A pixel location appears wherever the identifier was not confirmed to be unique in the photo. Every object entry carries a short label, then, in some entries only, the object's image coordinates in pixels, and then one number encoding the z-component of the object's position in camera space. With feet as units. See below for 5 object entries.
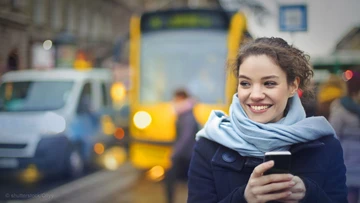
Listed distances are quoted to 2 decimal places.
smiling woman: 5.57
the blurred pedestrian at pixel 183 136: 16.66
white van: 14.92
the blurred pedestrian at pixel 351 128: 11.82
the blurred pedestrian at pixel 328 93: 14.64
